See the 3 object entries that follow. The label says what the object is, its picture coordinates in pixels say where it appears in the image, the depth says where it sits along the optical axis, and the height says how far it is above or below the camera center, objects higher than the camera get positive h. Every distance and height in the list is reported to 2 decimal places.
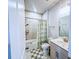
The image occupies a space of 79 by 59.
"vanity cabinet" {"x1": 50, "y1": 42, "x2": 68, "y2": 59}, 1.00 -0.60
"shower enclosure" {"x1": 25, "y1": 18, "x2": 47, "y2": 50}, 2.38 -0.22
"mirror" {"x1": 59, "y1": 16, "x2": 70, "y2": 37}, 1.53 +0.08
